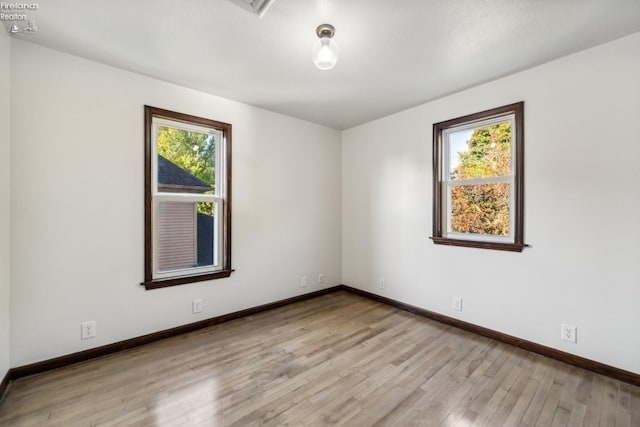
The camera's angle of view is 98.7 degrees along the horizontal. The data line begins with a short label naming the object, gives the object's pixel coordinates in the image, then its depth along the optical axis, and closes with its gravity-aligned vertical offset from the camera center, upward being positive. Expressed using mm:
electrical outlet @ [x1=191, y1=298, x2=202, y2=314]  2895 -996
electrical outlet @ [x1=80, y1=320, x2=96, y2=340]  2285 -992
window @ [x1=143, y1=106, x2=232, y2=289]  2666 +137
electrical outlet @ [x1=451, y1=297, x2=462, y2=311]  2975 -987
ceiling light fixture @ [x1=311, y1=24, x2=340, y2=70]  1854 +1110
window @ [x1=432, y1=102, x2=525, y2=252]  2602 +350
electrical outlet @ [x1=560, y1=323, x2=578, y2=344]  2248 -992
